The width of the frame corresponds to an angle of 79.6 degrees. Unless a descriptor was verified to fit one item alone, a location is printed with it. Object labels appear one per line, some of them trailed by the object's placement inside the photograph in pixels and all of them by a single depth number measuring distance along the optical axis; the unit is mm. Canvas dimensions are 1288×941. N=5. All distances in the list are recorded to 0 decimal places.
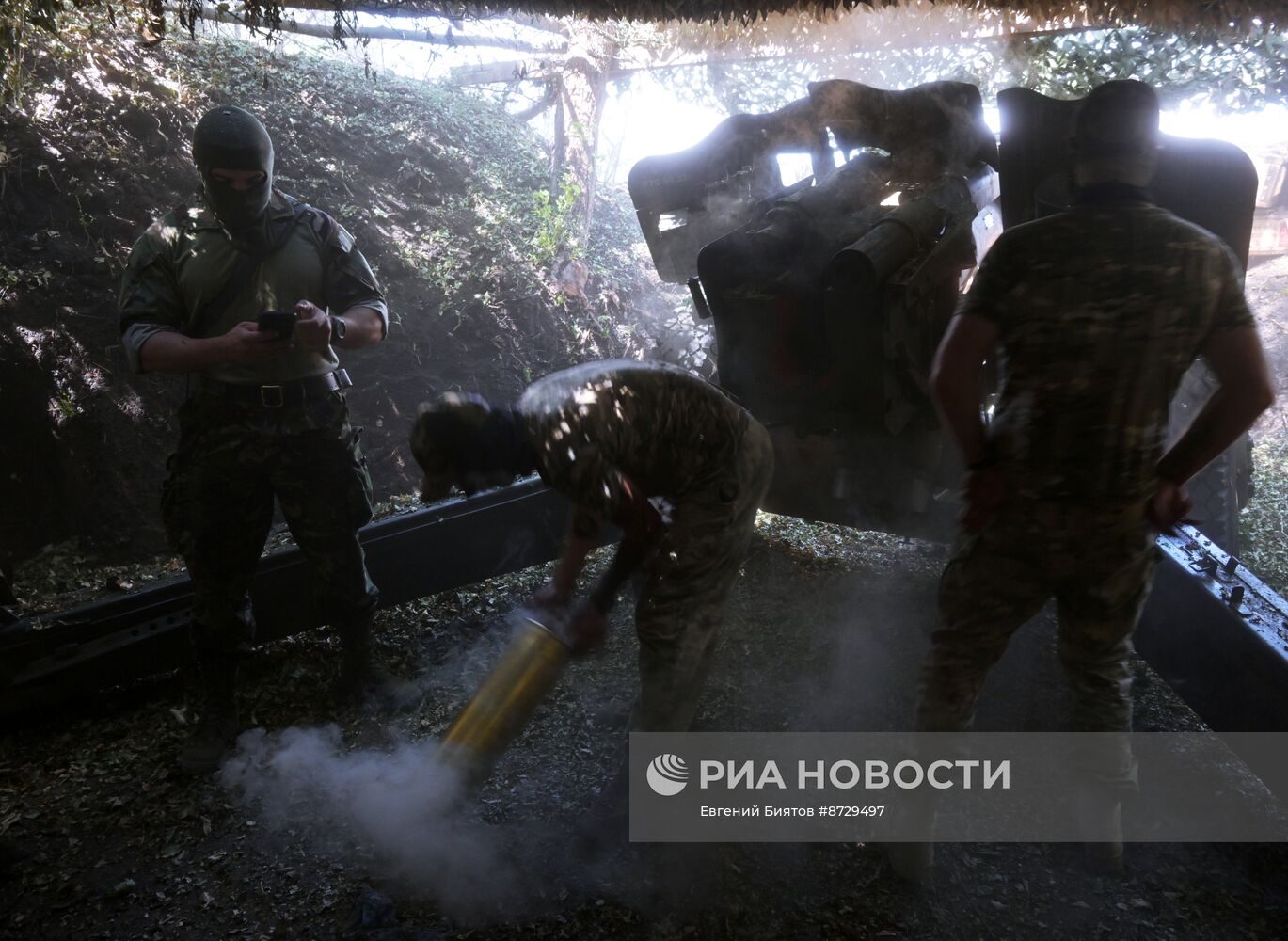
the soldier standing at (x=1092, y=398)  2039
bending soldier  2186
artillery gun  3180
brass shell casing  2363
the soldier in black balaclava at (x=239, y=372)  2855
